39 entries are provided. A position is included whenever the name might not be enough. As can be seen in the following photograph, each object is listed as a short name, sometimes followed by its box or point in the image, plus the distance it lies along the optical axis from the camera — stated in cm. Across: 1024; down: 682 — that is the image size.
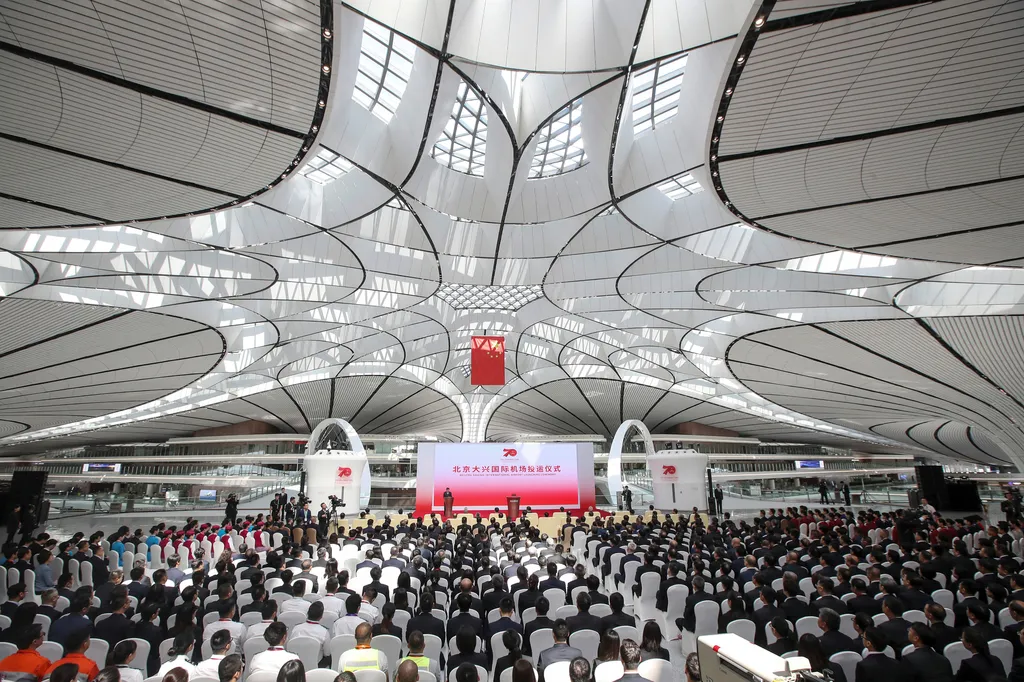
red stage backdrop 3209
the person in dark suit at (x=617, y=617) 730
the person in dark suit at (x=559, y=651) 568
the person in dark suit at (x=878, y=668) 538
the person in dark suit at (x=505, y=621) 736
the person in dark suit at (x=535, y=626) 731
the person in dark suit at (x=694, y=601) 855
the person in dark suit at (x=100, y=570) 1259
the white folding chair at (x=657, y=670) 540
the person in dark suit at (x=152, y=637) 695
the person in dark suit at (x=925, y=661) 538
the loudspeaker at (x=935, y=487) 3478
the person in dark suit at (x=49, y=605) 773
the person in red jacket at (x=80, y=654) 537
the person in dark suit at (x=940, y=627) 661
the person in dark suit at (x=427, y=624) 734
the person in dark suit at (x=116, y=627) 691
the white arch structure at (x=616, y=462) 3634
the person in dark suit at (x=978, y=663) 516
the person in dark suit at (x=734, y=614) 779
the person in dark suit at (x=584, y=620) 741
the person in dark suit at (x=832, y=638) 632
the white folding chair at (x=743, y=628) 747
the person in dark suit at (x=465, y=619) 745
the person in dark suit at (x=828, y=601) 799
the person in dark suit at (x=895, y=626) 671
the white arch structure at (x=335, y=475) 3112
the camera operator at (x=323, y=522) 2064
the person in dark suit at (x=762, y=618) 771
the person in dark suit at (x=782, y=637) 625
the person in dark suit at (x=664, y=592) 1003
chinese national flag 2608
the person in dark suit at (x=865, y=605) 820
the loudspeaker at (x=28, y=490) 2695
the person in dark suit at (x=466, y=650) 625
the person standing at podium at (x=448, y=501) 3014
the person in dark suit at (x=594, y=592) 866
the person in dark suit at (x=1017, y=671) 536
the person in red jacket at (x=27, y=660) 529
